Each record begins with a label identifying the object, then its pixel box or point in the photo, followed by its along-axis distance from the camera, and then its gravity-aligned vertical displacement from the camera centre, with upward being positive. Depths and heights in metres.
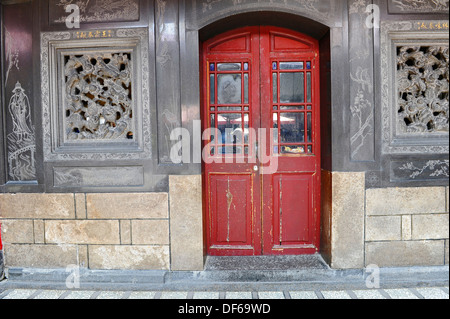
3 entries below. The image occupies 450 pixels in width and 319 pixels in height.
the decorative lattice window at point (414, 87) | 3.45 +0.68
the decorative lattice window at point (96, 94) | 3.51 +0.67
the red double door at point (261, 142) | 3.82 +0.04
